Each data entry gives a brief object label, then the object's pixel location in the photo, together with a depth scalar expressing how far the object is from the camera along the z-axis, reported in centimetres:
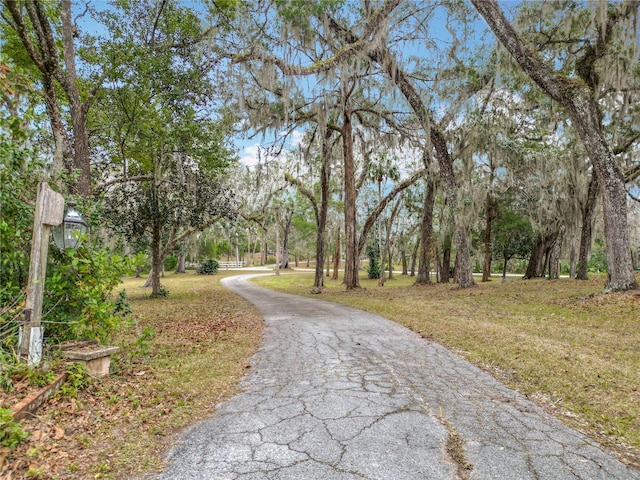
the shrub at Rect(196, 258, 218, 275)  3806
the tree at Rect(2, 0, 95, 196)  742
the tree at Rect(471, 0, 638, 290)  920
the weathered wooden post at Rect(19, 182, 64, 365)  367
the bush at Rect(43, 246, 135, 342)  404
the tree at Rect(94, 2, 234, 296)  948
